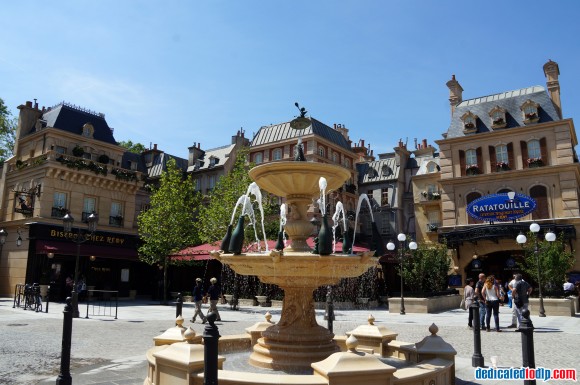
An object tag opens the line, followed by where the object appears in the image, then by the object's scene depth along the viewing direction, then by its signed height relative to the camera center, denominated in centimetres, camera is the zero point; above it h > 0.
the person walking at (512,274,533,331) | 1341 -71
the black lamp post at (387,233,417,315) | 2014 +98
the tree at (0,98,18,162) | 3784 +1203
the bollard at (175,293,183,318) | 1299 -109
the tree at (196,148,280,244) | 2668 +386
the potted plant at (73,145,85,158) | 3053 +817
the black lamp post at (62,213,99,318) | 1787 +172
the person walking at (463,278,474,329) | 1592 -91
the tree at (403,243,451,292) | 2350 +3
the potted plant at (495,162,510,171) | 3228 +765
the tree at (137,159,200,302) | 2600 +275
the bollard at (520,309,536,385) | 559 -98
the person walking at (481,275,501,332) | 1459 -94
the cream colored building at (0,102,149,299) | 2800 +474
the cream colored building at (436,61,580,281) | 2994 +733
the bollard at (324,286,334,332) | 1186 -121
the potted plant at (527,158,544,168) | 3105 +763
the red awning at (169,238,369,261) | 2669 +96
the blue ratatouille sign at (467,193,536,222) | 2994 +441
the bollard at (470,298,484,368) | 834 -144
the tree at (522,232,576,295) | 2152 +24
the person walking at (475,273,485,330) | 1520 -101
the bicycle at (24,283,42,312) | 2112 -136
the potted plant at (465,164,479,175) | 3344 +767
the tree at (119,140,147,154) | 5127 +1443
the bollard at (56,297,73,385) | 629 -121
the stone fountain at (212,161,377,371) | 666 -1
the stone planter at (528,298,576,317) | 1997 -168
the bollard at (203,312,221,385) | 451 -86
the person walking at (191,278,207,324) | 1727 -104
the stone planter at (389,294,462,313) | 2147 -173
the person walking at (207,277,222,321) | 1642 -96
